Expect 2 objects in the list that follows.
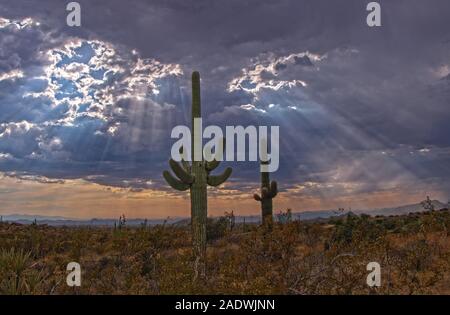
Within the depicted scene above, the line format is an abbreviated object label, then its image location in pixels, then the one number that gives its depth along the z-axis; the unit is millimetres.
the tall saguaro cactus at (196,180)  13086
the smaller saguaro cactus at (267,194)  20547
